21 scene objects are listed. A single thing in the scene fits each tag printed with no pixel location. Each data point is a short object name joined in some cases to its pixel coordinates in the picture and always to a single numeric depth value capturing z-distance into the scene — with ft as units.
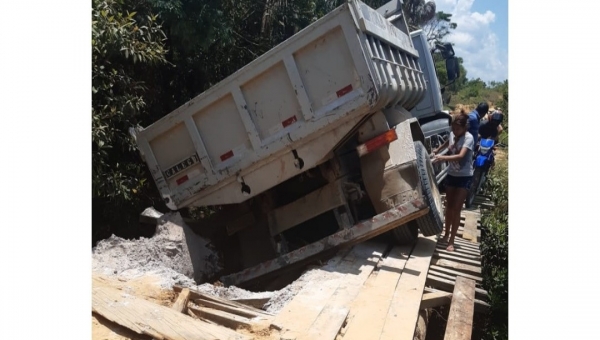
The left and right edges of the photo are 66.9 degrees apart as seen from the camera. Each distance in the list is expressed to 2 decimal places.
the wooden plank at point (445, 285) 10.66
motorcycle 13.52
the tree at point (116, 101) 10.85
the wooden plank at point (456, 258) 12.18
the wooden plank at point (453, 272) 11.18
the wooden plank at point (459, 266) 11.67
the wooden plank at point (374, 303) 8.10
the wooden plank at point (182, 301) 8.82
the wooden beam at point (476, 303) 9.98
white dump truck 10.79
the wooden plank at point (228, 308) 8.57
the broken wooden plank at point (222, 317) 8.06
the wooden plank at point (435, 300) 9.81
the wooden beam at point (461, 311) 8.57
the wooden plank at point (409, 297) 8.16
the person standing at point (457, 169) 12.54
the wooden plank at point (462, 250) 12.92
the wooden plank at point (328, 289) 8.14
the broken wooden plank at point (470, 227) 14.53
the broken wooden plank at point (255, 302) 9.84
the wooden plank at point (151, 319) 7.49
